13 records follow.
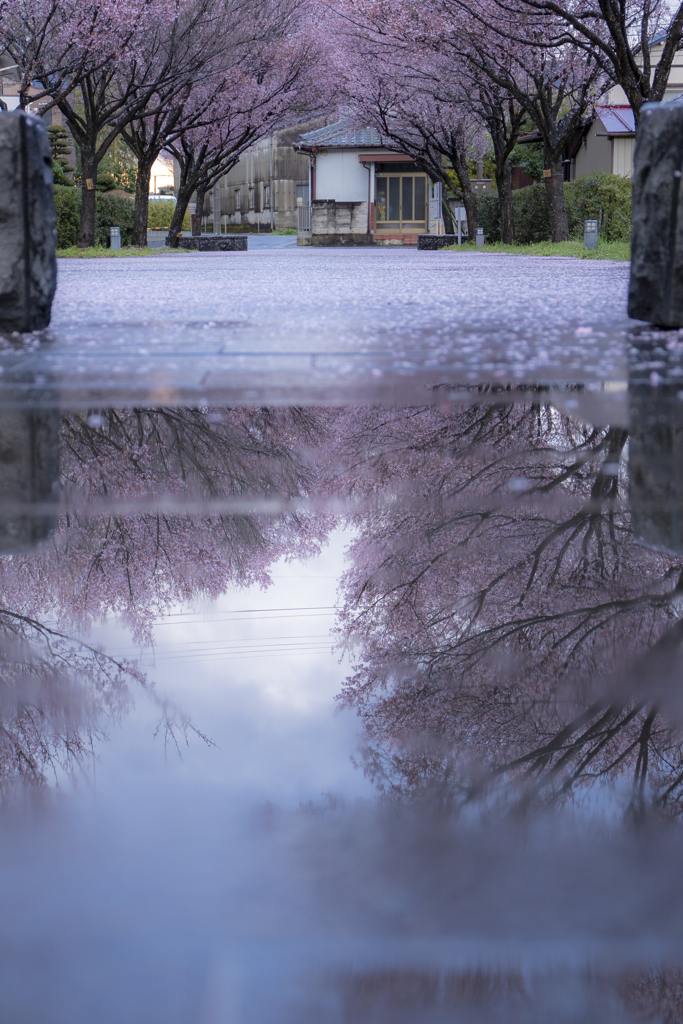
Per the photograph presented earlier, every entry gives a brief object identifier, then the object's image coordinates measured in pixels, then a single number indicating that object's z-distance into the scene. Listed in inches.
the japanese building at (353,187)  1902.1
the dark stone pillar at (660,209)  254.5
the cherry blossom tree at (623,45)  717.3
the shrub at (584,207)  1099.3
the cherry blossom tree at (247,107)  1425.9
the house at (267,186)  2731.3
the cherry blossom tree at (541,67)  1014.4
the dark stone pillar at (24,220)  254.2
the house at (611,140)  1646.2
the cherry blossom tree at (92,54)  994.7
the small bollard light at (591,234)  875.4
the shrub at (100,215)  1286.9
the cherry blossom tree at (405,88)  1195.9
